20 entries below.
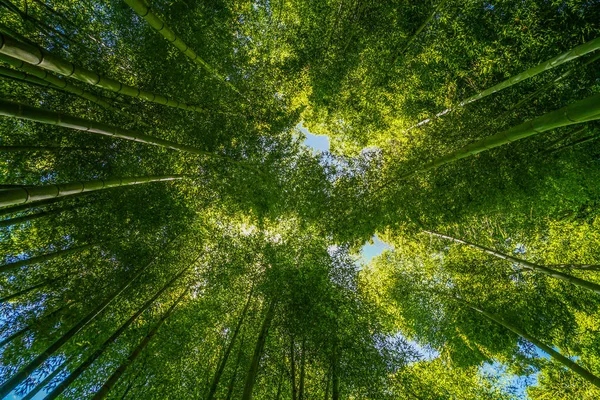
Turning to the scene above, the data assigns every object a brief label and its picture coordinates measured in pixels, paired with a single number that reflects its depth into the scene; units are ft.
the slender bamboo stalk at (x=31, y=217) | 11.35
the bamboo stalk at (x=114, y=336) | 10.57
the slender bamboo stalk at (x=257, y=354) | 10.89
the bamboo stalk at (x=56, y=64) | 4.82
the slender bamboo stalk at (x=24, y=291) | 13.19
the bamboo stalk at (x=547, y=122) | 6.08
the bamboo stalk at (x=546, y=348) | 12.23
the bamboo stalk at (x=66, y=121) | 5.87
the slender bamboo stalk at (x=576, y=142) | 12.53
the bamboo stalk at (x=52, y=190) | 6.12
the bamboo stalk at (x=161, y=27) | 7.41
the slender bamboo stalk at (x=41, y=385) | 11.93
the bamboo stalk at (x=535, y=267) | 11.58
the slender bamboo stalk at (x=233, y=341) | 12.24
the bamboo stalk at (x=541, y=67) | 7.48
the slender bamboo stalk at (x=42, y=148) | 10.41
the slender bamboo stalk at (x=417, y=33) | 13.93
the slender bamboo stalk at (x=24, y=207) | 10.14
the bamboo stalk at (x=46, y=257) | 11.55
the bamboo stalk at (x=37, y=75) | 6.82
